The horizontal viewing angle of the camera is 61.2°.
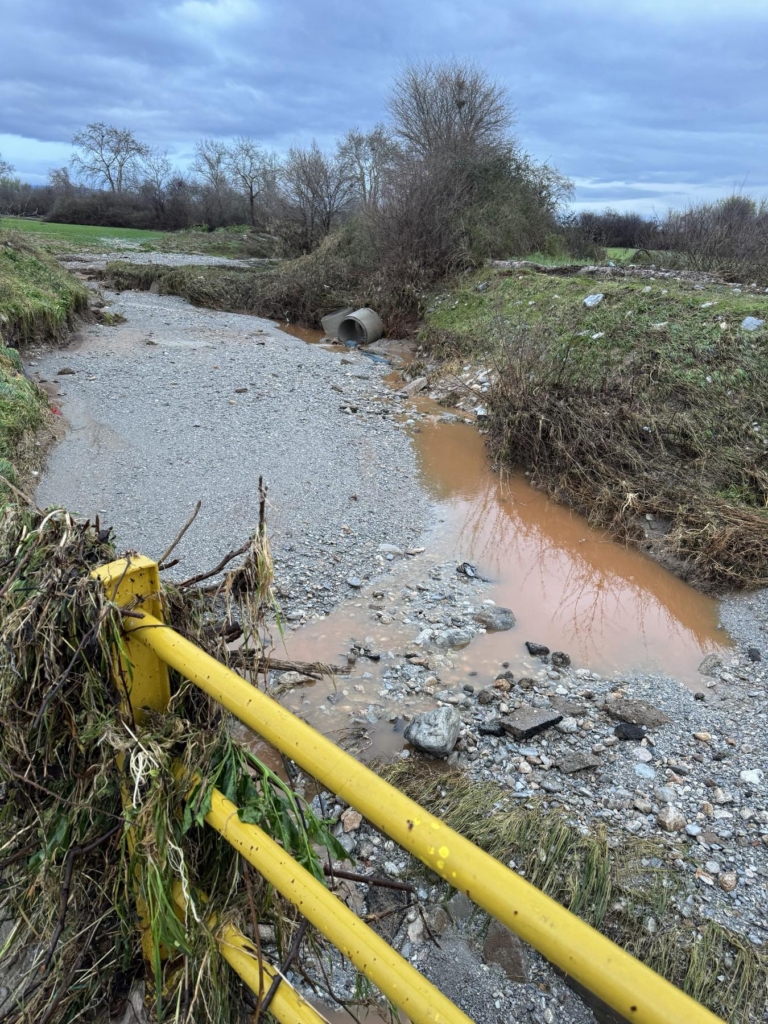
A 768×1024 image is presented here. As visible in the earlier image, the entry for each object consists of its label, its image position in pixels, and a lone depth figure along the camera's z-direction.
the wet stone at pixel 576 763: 3.14
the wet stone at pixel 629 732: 3.39
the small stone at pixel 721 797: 2.98
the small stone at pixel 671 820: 2.83
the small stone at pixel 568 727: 3.41
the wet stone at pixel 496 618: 4.44
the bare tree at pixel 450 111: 18.69
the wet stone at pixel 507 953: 2.24
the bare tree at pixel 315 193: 19.78
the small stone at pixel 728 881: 2.53
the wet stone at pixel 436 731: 3.21
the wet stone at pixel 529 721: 3.33
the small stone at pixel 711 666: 4.13
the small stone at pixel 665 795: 2.98
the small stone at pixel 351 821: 2.75
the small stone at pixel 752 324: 7.52
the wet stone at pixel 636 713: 3.54
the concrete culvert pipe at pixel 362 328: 13.30
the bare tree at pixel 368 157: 17.00
